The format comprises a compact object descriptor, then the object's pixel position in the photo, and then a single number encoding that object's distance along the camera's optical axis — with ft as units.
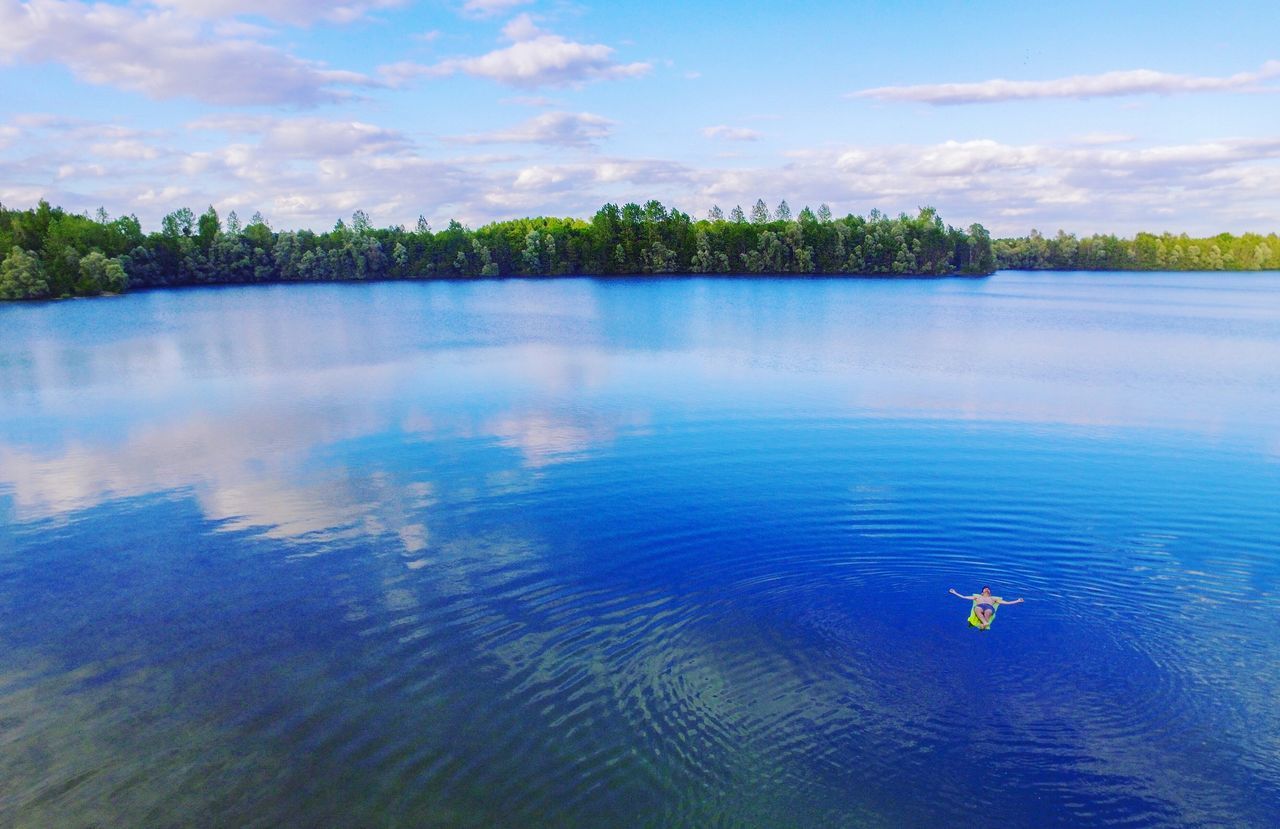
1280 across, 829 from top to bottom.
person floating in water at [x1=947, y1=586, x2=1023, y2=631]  46.80
